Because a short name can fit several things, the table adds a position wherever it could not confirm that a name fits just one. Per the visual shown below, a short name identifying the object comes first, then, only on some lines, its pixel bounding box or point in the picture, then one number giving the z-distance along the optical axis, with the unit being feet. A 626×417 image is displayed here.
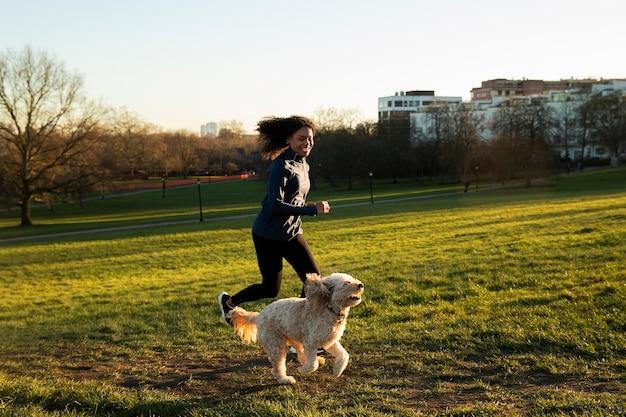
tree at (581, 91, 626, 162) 274.77
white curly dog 16.20
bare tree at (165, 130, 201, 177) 152.76
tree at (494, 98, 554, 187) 191.62
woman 17.73
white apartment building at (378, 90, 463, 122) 527.81
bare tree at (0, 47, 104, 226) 157.38
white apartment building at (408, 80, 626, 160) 285.02
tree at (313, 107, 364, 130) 280.10
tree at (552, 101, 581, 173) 300.40
